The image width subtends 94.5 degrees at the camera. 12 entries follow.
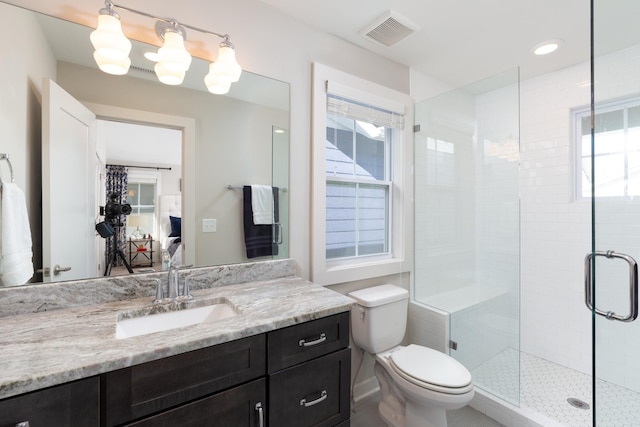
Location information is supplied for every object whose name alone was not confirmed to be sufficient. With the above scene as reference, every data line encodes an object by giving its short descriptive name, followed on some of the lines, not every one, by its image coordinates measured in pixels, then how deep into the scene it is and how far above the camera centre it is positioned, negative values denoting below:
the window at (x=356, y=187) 2.06 +0.20
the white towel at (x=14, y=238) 1.05 -0.09
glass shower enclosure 2.09 -0.15
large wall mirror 1.13 +0.32
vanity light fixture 1.17 +0.70
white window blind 1.91 +0.75
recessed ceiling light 1.99 +1.15
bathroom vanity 0.74 -0.45
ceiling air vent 1.71 +1.14
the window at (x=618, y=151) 1.32 +0.29
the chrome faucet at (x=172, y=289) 1.25 -0.32
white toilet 1.46 -0.83
